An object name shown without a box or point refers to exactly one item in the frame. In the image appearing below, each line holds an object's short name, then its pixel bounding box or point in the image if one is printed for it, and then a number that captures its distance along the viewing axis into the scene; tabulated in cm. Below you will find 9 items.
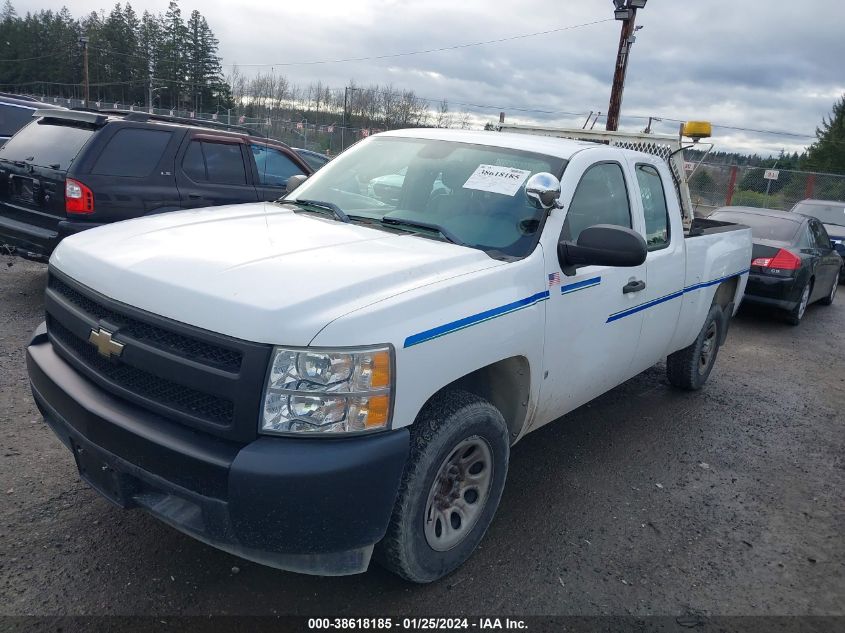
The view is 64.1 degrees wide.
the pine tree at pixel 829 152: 4134
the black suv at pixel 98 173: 621
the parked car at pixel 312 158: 1368
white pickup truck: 229
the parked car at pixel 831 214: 1350
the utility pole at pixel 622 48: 1328
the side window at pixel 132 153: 639
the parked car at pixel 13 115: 1054
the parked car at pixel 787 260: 890
